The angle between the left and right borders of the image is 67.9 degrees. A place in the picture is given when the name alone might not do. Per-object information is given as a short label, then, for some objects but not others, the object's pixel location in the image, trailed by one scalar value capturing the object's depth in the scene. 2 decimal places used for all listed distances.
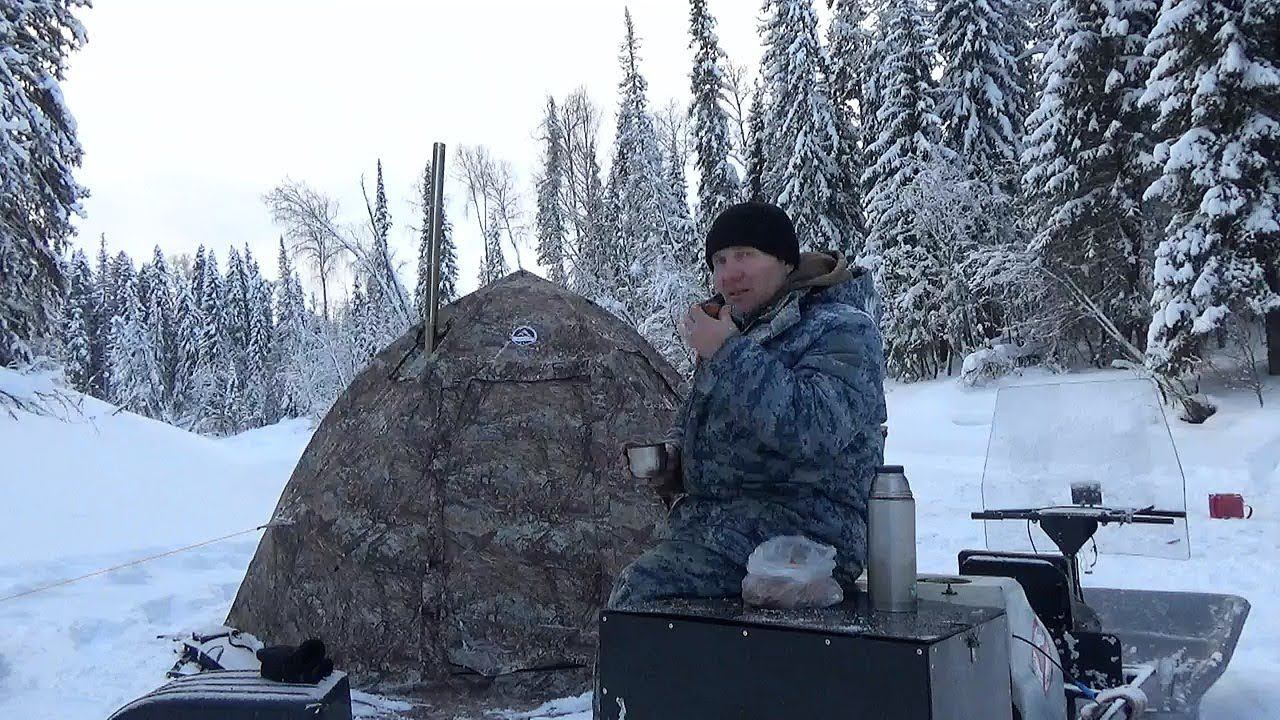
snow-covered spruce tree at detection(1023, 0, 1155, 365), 16.98
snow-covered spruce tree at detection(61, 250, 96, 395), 46.38
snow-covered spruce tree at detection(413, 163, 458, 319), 35.04
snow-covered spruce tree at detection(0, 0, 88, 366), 13.91
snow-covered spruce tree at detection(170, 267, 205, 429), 50.75
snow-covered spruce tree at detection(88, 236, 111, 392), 52.34
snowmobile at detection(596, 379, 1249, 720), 1.99
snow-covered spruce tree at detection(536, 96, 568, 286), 35.47
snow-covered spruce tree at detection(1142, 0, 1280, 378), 13.15
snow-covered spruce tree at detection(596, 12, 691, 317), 26.95
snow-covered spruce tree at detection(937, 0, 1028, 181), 22.64
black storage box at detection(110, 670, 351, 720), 2.02
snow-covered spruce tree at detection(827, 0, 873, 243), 25.96
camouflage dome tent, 5.25
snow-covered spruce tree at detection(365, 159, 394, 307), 28.59
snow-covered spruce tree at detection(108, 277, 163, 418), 47.84
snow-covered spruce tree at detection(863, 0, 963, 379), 22.39
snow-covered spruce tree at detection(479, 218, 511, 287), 33.75
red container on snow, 3.96
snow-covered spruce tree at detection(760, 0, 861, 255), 24.62
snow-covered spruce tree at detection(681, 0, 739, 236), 26.75
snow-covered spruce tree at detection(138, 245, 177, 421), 51.53
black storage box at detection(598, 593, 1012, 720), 1.92
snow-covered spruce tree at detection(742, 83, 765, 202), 27.38
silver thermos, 2.28
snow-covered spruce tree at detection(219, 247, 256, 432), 49.56
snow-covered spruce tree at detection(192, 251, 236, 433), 48.41
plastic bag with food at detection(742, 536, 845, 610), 2.34
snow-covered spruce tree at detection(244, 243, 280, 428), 51.44
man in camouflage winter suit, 2.46
